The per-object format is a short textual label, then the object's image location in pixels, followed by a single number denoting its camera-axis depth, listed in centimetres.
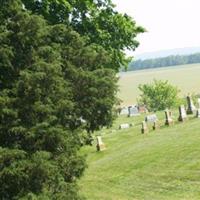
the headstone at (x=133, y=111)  4835
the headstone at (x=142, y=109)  5199
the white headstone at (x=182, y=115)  2918
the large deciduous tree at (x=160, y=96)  6762
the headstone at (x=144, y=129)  2820
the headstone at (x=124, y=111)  5637
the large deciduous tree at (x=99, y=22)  2076
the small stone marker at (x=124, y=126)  3510
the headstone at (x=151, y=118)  3253
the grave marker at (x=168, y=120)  2878
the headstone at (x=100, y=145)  2572
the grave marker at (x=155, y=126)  2868
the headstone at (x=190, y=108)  3233
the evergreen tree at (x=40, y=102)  1320
